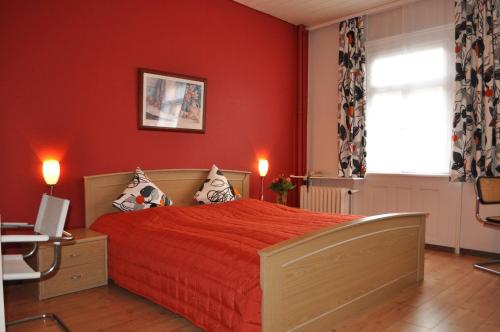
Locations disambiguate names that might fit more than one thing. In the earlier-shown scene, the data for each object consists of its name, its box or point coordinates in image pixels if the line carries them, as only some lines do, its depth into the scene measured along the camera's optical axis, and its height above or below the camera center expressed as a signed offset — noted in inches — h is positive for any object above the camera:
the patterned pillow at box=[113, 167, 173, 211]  137.2 -16.9
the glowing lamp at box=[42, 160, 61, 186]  123.6 -7.5
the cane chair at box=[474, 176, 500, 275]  146.0 -15.2
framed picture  152.6 +19.6
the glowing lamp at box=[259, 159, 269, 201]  193.8 -8.4
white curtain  170.9 +29.7
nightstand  112.8 -35.7
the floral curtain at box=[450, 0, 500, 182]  155.8 +25.0
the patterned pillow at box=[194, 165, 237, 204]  157.9 -16.9
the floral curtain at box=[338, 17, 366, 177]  193.0 +26.0
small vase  188.2 -23.1
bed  79.7 -29.0
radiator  196.5 -25.1
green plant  185.8 -16.6
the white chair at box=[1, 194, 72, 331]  77.4 -18.7
